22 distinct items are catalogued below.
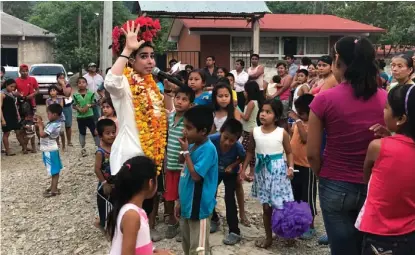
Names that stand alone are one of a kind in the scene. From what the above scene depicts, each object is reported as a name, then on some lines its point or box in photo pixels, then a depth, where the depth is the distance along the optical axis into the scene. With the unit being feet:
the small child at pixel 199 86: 16.84
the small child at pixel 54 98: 31.35
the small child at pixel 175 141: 14.47
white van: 57.82
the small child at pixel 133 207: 8.13
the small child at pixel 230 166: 15.01
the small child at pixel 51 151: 22.68
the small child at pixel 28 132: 33.24
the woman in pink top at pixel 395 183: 7.73
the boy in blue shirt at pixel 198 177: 11.46
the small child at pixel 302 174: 15.57
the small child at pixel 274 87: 29.72
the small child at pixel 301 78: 26.86
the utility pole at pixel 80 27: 83.63
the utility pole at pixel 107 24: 38.91
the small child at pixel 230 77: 27.37
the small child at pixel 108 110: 20.21
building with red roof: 61.26
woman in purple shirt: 8.97
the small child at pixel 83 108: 30.04
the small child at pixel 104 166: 13.90
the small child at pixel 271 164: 14.64
